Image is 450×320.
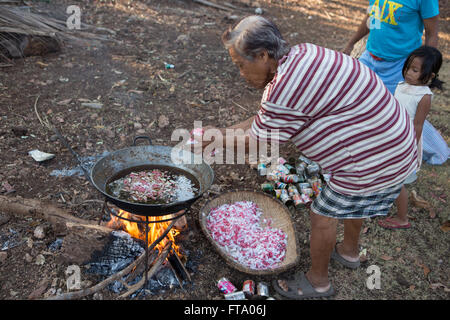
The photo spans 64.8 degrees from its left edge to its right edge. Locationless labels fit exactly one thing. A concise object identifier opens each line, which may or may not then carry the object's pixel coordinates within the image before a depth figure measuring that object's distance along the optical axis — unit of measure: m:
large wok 2.94
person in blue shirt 3.58
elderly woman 2.12
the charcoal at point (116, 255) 2.96
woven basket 2.98
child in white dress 3.11
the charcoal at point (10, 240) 3.09
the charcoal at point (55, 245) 3.10
